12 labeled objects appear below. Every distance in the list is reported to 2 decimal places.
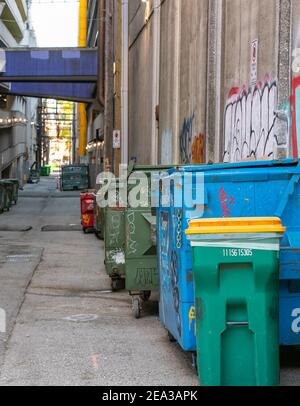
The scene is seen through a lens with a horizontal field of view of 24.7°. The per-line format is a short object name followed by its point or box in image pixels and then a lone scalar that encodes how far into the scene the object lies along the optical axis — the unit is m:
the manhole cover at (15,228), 21.08
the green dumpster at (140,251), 8.44
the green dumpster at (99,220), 16.86
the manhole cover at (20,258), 13.75
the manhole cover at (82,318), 8.16
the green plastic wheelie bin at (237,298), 5.01
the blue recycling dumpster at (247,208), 5.69
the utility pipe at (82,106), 68.44
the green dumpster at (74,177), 50.91
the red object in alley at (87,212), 19.88
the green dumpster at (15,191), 32.52
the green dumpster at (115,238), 9.99
